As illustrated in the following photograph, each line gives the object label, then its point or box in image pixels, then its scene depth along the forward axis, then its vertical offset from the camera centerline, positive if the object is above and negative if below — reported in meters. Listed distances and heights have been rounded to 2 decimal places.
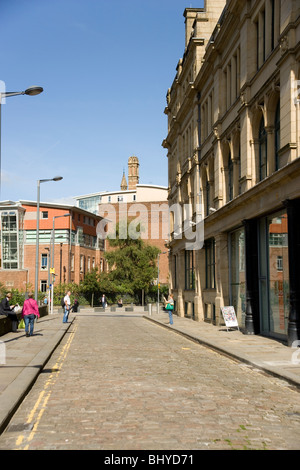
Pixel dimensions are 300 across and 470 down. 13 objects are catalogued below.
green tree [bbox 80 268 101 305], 77.94 -1.35
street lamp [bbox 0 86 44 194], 16.95 +5.78
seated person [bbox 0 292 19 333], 23.33 -1.48
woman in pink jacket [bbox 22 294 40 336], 21.03 -1.41
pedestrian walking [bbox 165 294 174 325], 31.32 -1.86
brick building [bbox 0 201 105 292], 80.88 +4.86
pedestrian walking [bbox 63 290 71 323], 32.25 -1.85
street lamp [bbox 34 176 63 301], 36.28 +6.50
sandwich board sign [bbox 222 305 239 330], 22.52 -1.72
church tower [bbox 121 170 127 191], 163.07 +27.57
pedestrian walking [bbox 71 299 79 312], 58.66 -3.39
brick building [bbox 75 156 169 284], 95.38 +12.47
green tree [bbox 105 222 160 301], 79.62 +1.48
